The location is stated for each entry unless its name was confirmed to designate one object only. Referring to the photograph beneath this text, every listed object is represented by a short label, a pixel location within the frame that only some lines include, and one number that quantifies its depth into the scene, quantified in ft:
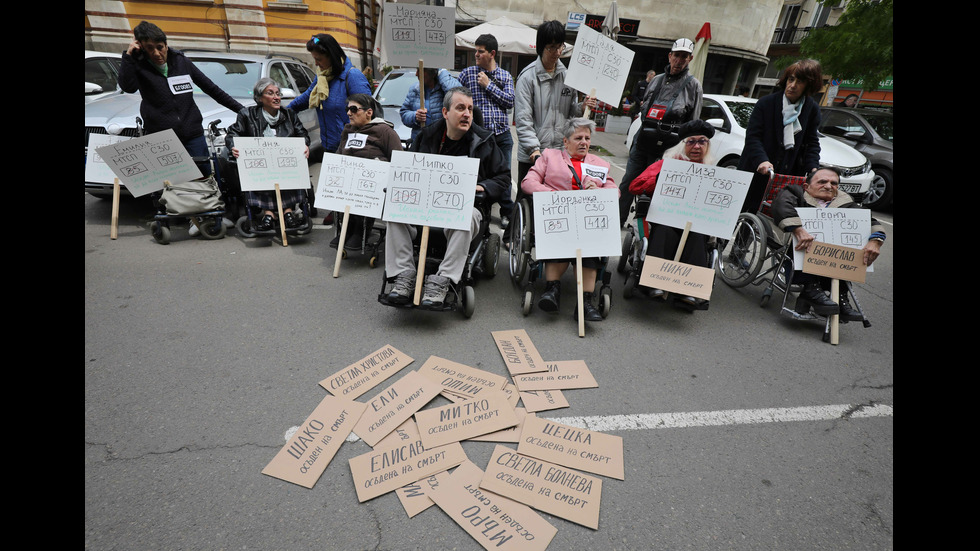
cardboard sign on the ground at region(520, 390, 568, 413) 8.30
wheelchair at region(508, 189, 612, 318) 11.52
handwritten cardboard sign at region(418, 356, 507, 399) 8.61
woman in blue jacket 14.62
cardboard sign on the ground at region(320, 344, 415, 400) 8.48
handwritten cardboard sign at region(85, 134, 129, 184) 14.47
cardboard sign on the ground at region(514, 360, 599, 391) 8.89
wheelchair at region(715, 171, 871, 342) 12.14
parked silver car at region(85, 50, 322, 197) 15.61
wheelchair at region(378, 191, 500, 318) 10.98
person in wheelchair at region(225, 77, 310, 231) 14.93
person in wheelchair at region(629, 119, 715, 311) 11.87
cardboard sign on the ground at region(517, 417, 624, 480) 7.09
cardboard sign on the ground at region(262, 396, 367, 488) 6.64
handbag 14.62
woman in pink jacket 11.46
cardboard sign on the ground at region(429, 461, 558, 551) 5.86
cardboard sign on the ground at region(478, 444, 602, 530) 6.33
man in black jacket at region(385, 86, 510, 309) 10.55
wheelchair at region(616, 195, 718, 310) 12.18
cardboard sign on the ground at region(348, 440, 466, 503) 6.50
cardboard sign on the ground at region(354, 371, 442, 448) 7.54
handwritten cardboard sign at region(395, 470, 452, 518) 6.22
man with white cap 13.67
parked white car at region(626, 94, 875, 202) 22.34
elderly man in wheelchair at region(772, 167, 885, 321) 11.50
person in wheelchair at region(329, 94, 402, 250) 13.58
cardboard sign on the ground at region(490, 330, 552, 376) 9.37
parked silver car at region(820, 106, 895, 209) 24.85
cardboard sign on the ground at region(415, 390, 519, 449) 7.46
